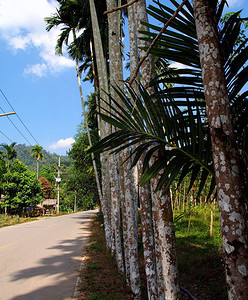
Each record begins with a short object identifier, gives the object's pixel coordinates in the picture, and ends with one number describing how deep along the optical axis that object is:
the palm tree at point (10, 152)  34.47
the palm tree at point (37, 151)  53.66
